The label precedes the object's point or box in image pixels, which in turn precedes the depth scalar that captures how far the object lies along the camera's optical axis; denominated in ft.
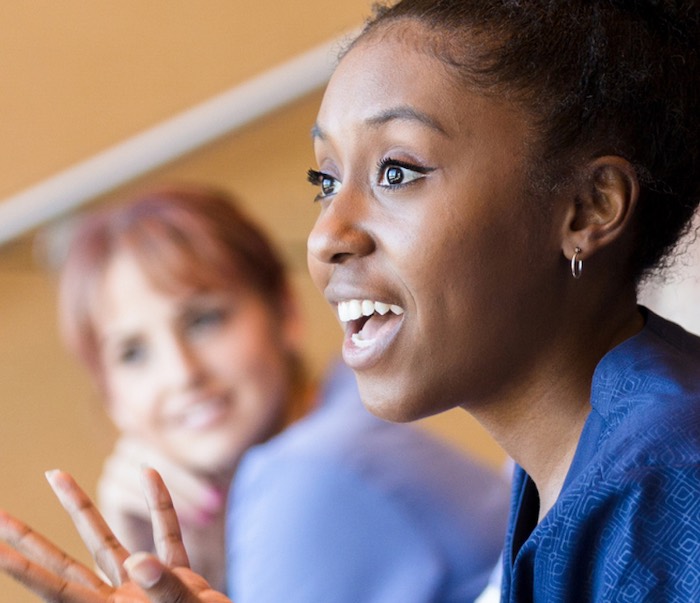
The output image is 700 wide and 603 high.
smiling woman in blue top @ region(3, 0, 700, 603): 3.76
